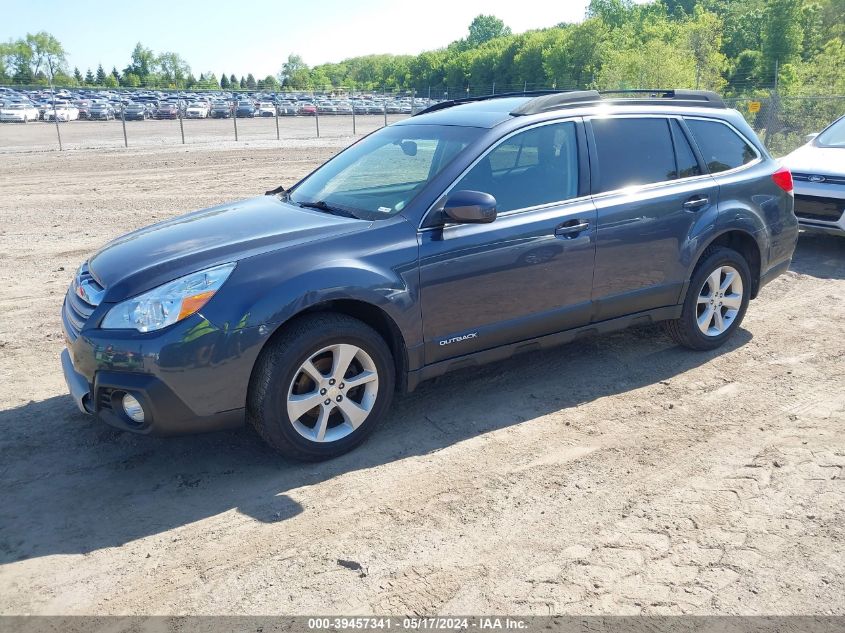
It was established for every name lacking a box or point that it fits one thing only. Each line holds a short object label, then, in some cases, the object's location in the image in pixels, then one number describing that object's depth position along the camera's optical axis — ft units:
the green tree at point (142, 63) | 423.23
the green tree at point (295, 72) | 414.94
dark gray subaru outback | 12.43
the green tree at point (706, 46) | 160.56
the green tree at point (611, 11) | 385.25
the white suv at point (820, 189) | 28.63
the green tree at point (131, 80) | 362.74
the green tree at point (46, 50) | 492.13
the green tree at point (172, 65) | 528.22
